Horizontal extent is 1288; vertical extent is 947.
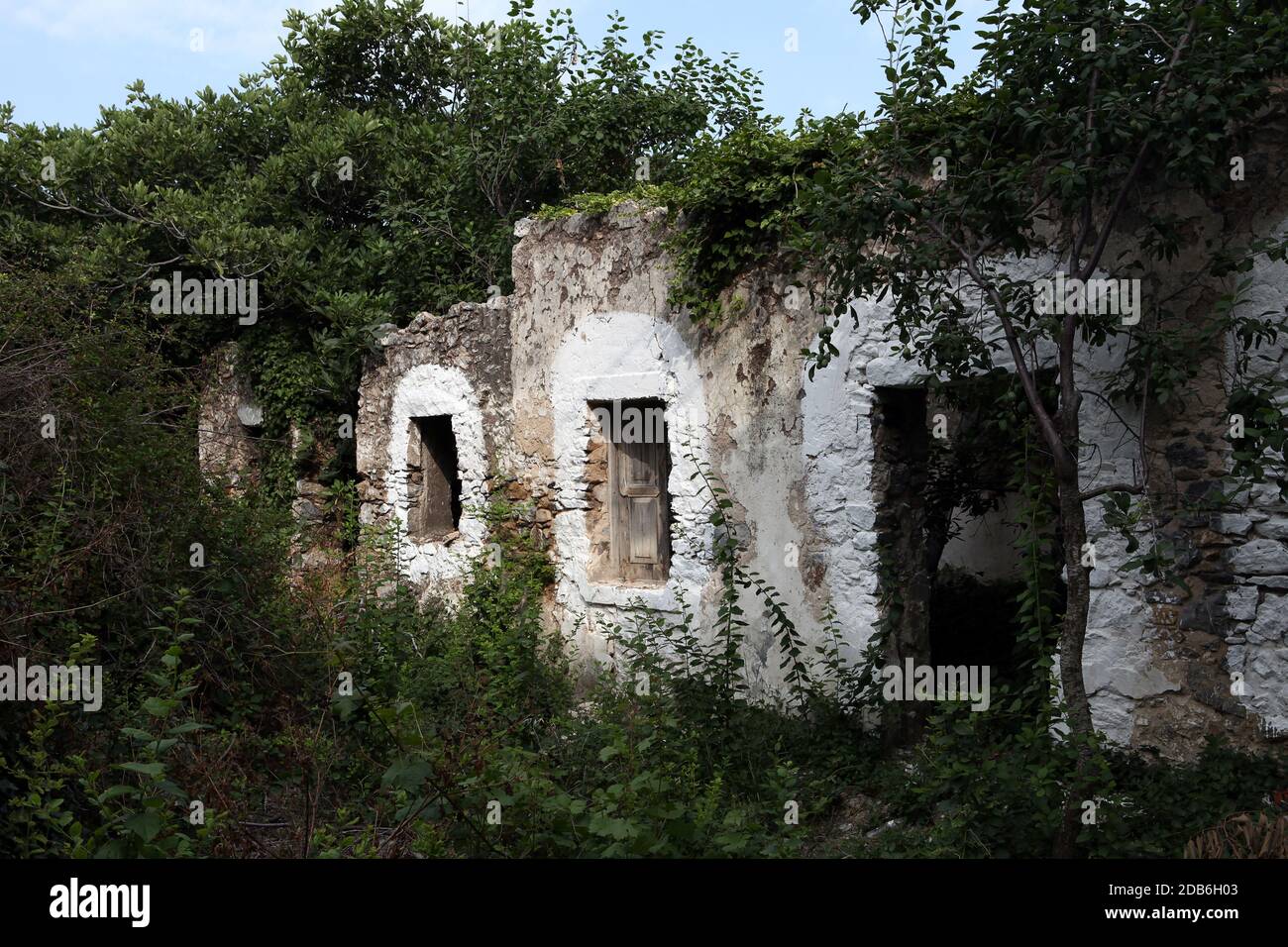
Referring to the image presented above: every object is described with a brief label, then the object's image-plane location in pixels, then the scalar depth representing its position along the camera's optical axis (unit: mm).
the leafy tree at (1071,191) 4156
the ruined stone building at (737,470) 4719
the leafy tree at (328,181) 10914
